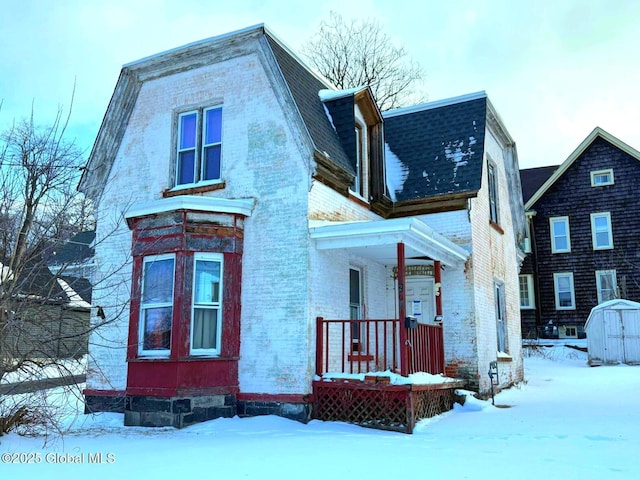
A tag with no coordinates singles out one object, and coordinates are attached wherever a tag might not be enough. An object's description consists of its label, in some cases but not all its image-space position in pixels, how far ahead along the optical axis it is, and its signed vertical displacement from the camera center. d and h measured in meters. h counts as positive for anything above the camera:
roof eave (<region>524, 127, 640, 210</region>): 26.38 +8.60
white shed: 20.00 +0.41
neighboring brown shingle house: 26.47 +4.85
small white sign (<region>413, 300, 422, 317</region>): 12.77 +0.74
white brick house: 9.62 +1.99
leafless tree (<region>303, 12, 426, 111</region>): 27.70 +12.65
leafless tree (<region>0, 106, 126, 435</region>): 6.50 +1.03
